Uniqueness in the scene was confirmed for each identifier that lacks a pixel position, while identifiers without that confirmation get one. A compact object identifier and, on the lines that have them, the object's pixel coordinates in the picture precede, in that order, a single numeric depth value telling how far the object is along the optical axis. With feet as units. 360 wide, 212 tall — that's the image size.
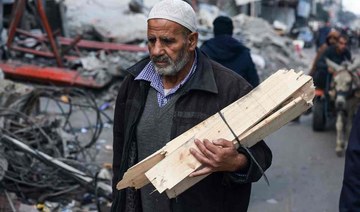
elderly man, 8.53
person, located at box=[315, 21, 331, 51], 82.60
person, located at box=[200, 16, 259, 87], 19.77
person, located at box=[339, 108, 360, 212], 7.44
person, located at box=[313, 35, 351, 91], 32.04
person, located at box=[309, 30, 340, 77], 34.03
